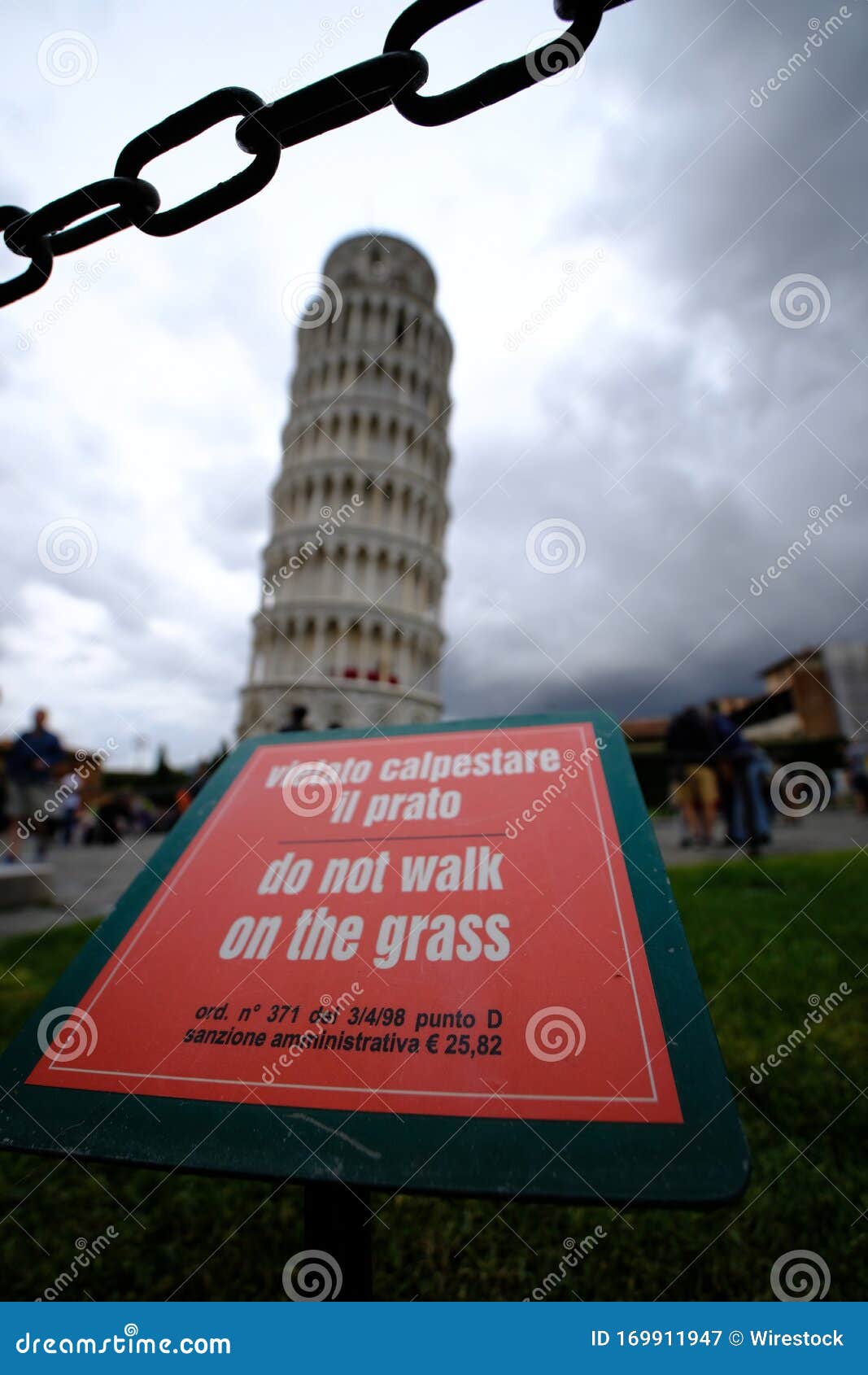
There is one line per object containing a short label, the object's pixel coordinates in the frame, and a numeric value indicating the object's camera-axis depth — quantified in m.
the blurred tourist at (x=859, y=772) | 11.82
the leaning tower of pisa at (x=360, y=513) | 36.94
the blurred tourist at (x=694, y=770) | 7.30
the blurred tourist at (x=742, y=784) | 6.74
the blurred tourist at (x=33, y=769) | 7.10
